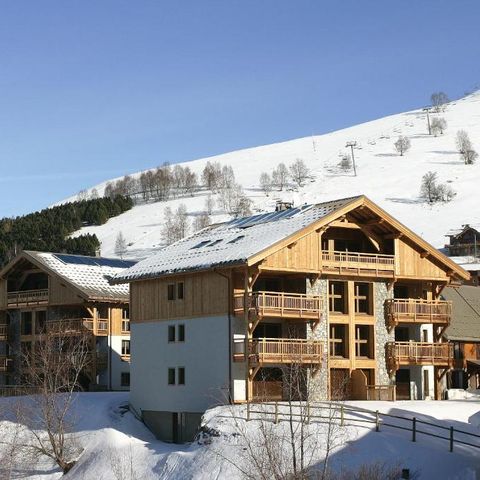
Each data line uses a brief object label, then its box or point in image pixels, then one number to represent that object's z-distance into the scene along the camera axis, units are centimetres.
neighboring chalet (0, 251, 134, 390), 6919
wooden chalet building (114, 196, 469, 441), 5141
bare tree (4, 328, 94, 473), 4888
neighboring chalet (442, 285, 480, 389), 6881
